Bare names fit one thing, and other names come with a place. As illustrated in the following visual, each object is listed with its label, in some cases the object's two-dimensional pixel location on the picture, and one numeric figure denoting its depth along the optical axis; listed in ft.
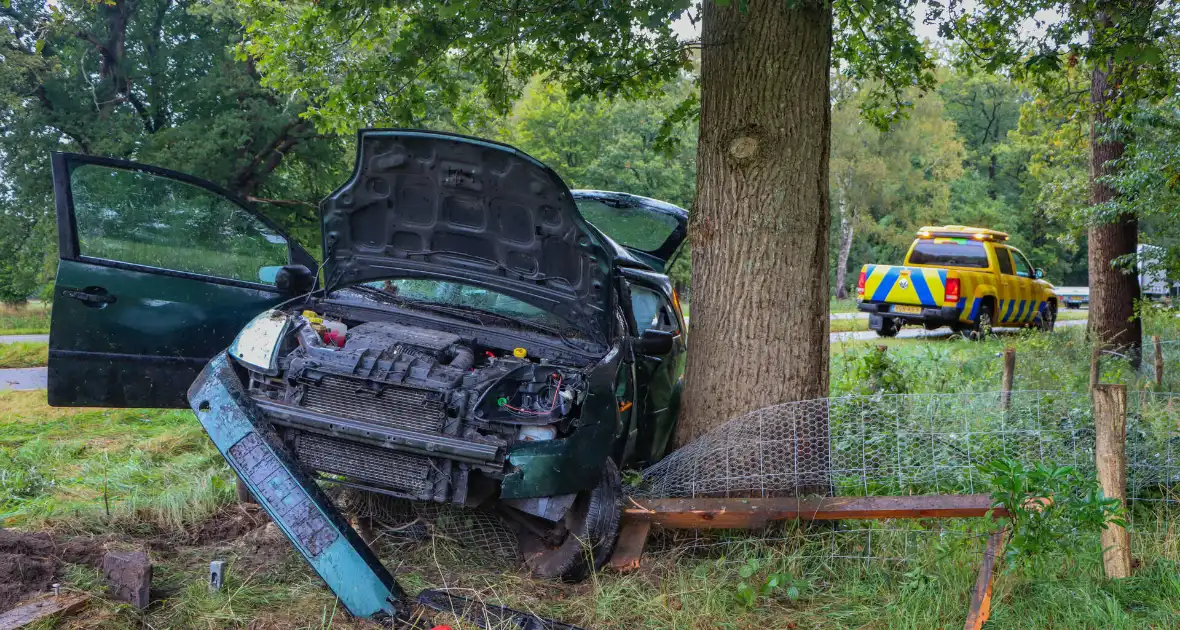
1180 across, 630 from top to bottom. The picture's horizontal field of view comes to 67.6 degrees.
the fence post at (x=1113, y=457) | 12.50
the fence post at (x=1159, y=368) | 27.18
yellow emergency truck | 50.39
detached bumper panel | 12.11
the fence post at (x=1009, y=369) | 20.70
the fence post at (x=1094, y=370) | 20.00
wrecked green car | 13.92
